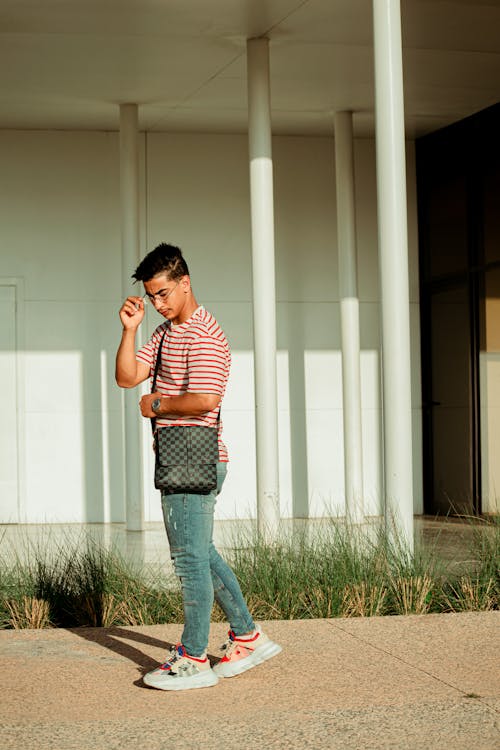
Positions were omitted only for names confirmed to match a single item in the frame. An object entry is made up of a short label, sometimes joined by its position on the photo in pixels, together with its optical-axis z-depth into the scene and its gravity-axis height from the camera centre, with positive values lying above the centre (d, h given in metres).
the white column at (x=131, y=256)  12.52 +1.68
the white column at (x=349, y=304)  12.86 +1.16
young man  4.77 +0.08
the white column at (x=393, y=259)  7.53 +0.96
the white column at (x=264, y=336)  10.11 +0.67
